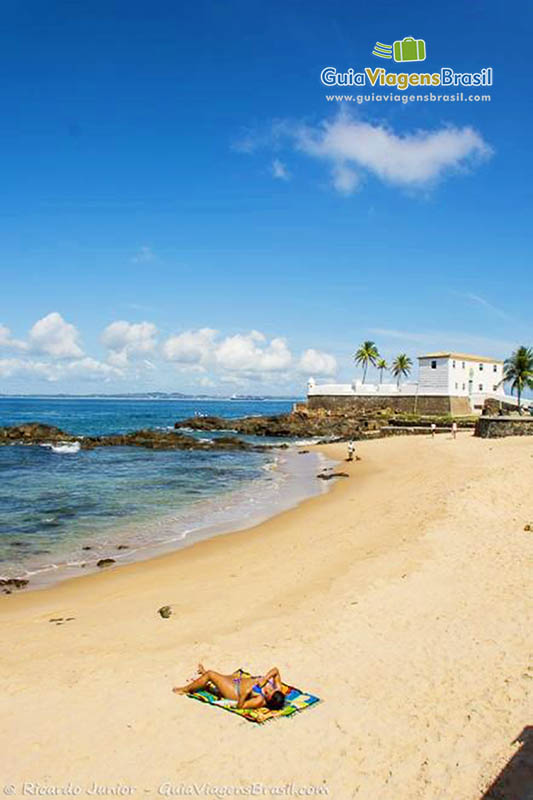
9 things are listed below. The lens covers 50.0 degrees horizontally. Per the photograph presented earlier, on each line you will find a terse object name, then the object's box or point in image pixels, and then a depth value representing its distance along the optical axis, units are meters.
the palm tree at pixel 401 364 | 89.62
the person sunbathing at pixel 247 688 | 6.76
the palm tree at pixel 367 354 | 90.25
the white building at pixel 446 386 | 64.88
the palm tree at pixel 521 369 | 63.16
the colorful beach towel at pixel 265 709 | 6.62
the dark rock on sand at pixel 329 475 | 30.09
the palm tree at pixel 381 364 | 92.97
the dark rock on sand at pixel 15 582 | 13.02
